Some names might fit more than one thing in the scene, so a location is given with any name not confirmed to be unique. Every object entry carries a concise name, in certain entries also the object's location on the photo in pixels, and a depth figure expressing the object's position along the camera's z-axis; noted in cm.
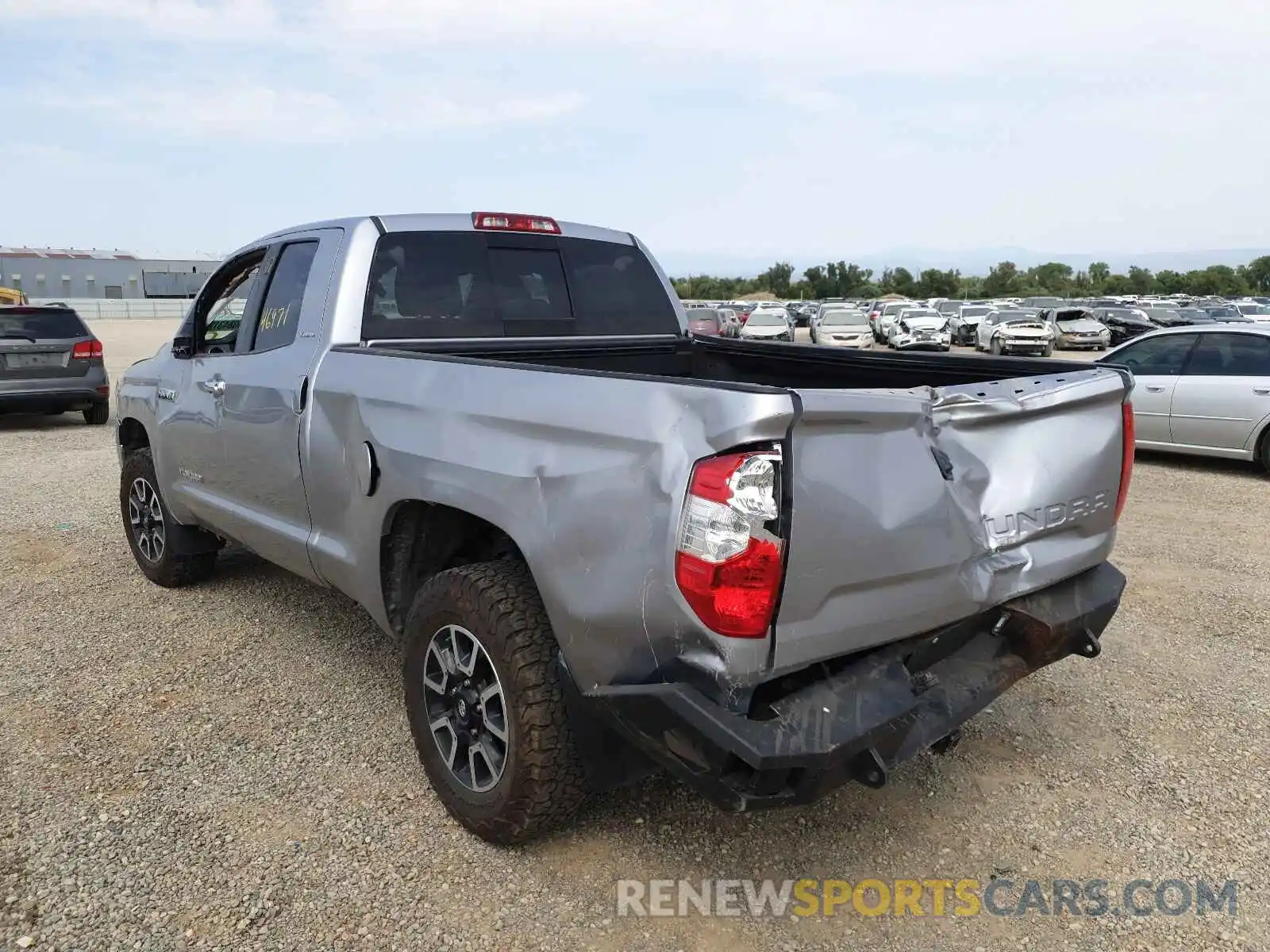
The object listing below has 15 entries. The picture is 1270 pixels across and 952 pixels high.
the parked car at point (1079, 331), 2958
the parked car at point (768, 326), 2936
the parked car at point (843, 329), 2912
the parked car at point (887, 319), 3756
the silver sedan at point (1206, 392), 905
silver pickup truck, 220
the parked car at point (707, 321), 2539
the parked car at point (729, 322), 2932
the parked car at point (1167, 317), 3346
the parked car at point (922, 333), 3177
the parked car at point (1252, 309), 3468
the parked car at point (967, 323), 3450
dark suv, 1128
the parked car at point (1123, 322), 3188
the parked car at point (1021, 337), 2728
